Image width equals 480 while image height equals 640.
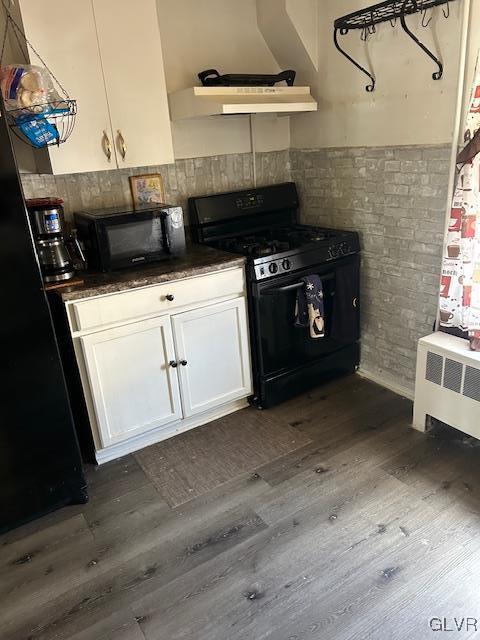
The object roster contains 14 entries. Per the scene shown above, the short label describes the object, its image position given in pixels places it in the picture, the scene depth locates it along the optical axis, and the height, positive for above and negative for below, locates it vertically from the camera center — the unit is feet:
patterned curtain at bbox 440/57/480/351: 7.04 -1.69
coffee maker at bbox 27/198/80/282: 7.10 -1.09
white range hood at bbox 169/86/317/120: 8.19 +0.76
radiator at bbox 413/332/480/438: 7.36 -3.72
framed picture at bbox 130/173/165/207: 9.16 -0.64
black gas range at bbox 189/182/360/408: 8.71 -2.36
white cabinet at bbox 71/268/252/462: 7.47 -3.29
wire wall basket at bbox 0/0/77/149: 6.68 +0.83
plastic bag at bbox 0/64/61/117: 6.65 +0.93
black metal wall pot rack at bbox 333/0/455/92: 7.35 +1.81
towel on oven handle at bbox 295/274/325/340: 8.87 -2.81
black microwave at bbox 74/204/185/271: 7.73 -1.24
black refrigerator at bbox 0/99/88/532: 5.83 -2.82
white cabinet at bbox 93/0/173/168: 7.54 +1.14
